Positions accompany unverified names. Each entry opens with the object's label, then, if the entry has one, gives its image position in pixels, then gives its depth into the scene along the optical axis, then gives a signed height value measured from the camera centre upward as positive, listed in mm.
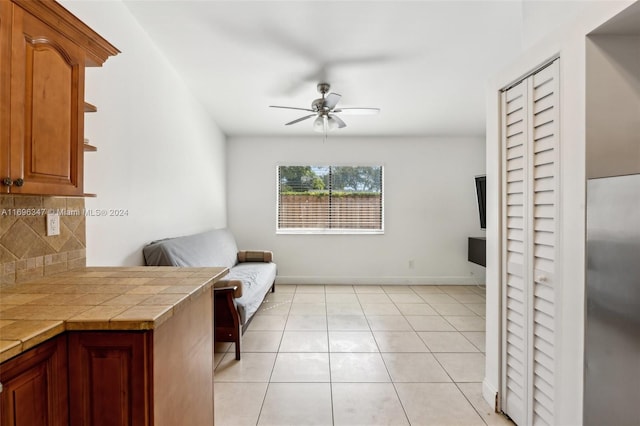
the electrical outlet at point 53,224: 1326 -63
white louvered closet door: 1326 -165
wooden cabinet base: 846 -494
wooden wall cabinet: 951 +419
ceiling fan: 2716 +1006
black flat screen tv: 4082 +226
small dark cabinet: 3954 -558
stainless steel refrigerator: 952 -320
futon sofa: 2174 -619
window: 4738 +202
